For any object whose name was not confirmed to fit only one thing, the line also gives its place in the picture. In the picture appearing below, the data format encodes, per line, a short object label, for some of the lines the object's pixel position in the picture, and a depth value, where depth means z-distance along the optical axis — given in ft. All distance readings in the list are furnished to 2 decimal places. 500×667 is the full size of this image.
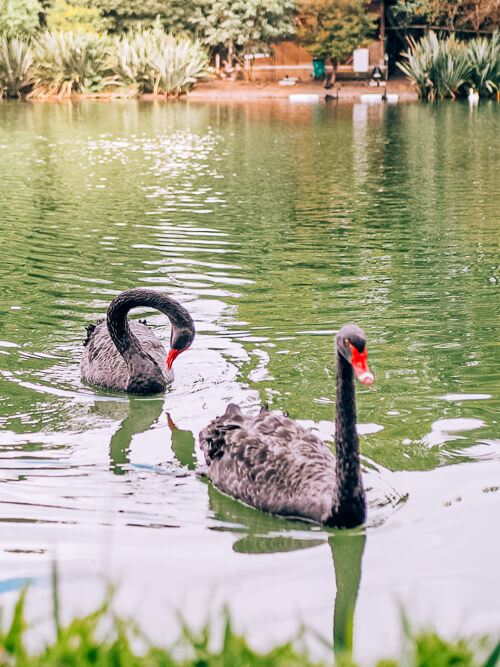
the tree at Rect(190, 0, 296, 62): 116.78
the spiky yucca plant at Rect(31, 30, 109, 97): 110.22
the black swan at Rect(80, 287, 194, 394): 20.22
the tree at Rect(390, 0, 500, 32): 111.24
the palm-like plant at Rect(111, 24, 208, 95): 108.17
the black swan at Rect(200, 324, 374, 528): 13.24
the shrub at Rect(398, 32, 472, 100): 98.32
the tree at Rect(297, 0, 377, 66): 108.68
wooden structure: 120.88
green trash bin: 117.91
